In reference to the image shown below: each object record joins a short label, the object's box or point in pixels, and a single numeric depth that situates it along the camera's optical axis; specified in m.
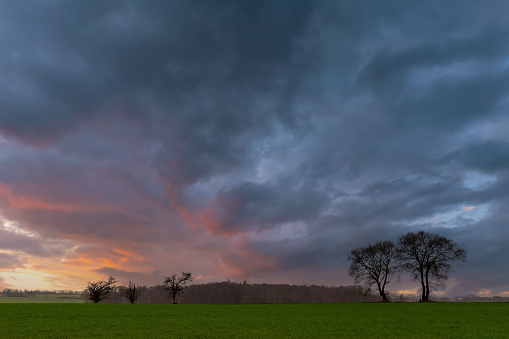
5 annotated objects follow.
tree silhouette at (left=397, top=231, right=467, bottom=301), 82.06
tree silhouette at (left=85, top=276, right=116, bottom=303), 101.00
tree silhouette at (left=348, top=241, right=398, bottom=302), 90.69
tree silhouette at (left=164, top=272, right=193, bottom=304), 101.75
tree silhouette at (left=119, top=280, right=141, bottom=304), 105.06
